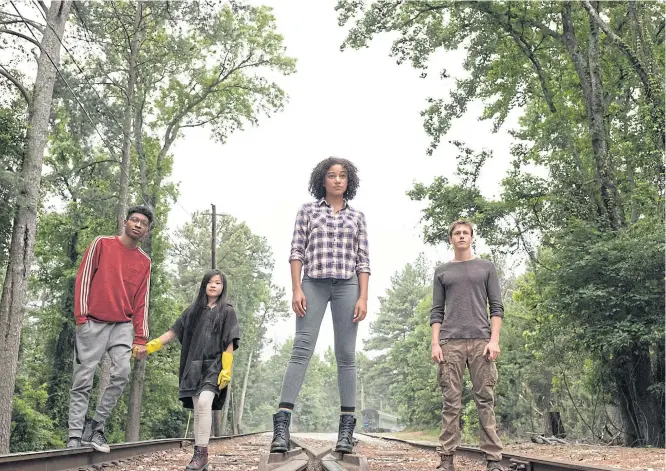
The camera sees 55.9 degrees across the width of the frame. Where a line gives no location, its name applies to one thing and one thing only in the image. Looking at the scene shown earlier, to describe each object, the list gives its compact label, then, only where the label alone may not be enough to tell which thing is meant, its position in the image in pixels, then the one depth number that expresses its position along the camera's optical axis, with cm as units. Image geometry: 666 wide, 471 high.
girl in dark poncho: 433
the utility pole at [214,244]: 2373
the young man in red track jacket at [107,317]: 505
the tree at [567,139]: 1495
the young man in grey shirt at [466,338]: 447
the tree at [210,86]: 2491
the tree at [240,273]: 5278
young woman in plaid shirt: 470
